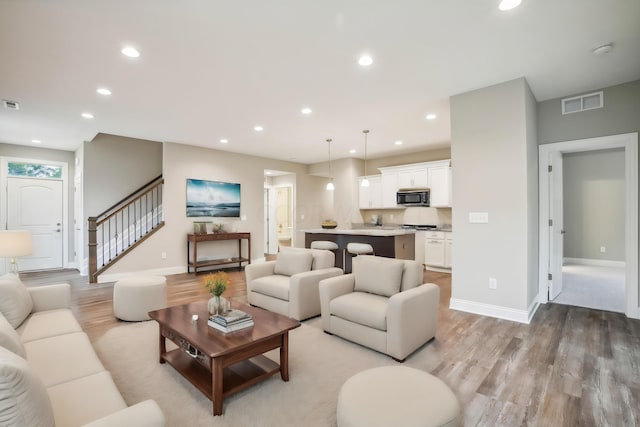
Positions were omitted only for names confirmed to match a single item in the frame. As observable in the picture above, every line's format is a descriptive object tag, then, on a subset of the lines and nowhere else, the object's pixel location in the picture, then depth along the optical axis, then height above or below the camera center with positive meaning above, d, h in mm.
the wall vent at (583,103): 3822 +1390
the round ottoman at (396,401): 1376 -881
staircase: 6387 -103
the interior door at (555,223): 4285 -146
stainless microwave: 7195 +416
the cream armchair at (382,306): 2600 -821
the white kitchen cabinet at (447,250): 6492 -742
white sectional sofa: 998 -803
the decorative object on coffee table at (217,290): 2410 -558
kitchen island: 5428 -448
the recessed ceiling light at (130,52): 2816 +1535
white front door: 6629 +81
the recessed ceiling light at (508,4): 2207 +1502
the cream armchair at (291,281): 3520 -784
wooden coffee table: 1964 -905
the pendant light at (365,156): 5677 +1533
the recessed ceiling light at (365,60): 2988 +1517
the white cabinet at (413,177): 7203 +892
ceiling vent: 4102 +1546
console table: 6338 -654
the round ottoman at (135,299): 3537 -923
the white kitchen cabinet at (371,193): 8023 +578
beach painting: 6676 +422
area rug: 1907 -1210
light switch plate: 3703 -34
